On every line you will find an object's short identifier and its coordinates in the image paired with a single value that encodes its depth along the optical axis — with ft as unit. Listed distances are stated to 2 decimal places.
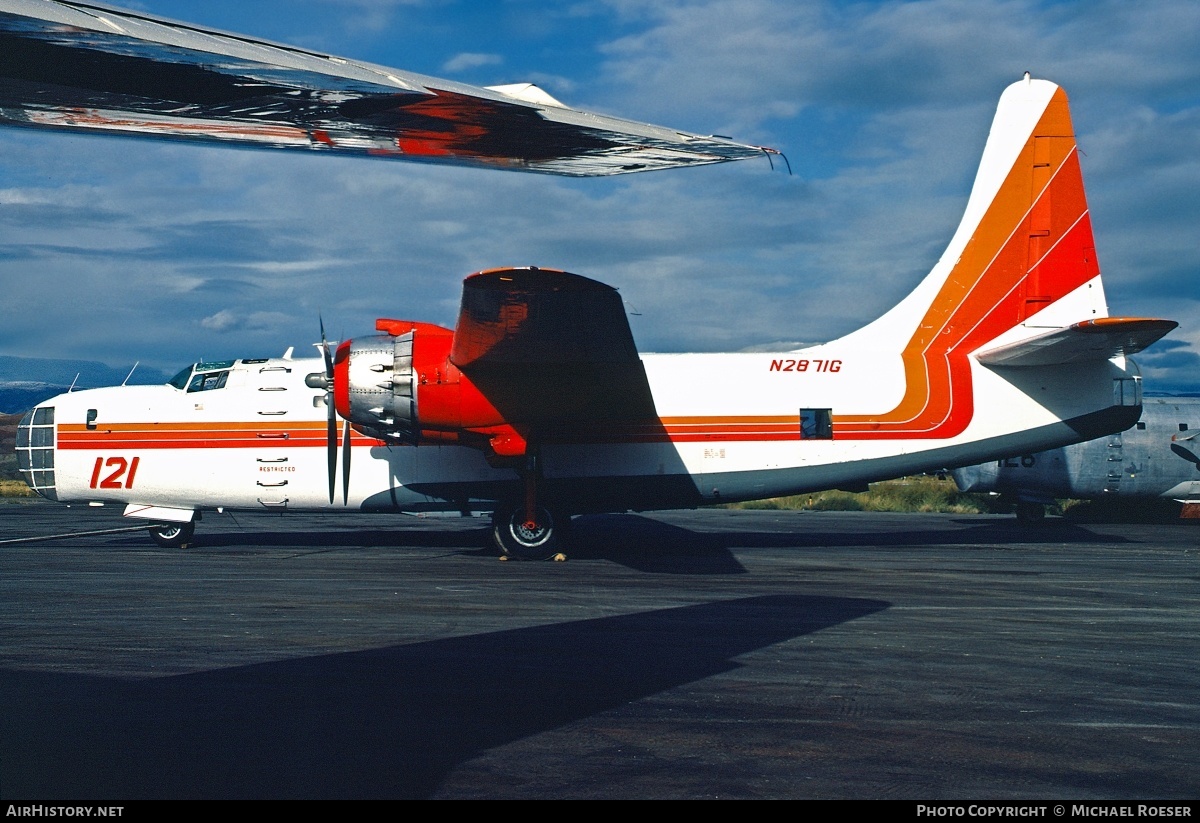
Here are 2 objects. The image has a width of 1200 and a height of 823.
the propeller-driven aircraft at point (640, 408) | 54.75
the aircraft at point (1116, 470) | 85.40
